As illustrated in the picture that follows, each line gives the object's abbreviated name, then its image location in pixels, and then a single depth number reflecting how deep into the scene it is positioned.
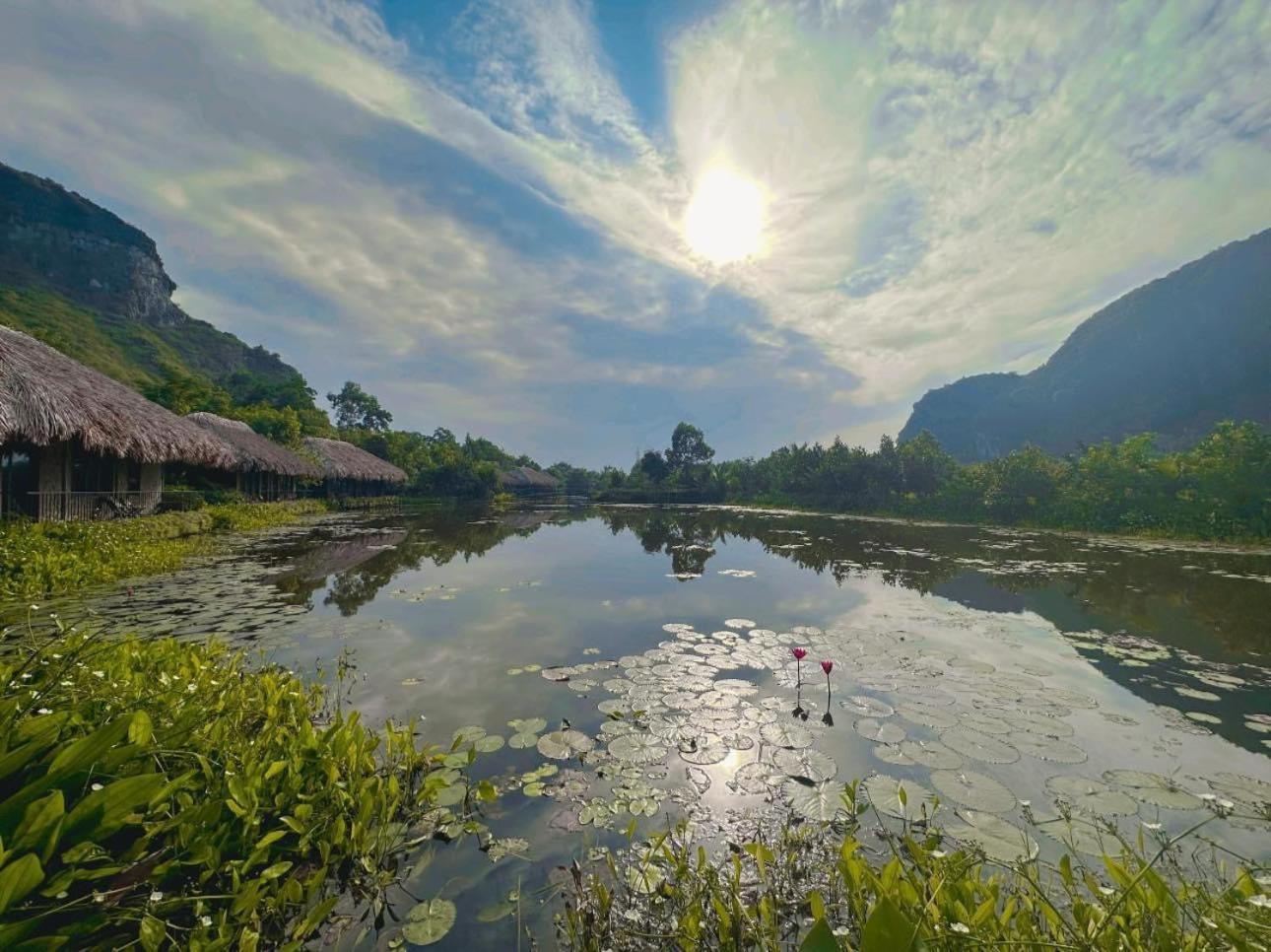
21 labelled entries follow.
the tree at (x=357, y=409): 57.81
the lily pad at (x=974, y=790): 3.12
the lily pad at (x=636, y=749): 3.67
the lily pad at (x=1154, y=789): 3.12
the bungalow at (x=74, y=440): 9.91
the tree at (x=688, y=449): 53.97
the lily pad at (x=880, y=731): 4.01
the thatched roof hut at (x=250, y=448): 19.54
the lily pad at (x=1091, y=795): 3.09
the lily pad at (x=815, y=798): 3.05
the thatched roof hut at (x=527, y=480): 53.95
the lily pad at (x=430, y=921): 2.19
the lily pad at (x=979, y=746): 3.68
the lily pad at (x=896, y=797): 3.08
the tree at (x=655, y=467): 53.12
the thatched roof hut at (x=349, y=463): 27.27
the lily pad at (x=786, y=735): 3.93
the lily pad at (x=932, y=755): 3.60
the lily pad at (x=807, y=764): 3.50
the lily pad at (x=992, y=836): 2.67
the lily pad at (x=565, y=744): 3.73
